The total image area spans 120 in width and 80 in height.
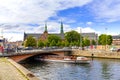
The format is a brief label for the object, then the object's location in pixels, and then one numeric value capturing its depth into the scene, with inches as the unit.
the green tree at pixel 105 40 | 2442.2
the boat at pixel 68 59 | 1136.0
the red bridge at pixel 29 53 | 977.2
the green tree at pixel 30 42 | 2492.9
